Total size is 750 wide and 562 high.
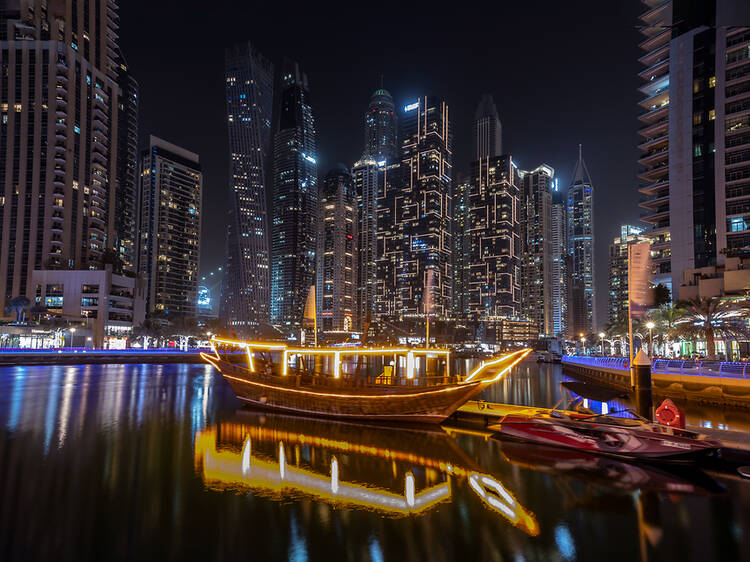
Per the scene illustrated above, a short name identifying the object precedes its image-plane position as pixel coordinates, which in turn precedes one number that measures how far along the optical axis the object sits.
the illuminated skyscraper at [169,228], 171.12
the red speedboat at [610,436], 14.68
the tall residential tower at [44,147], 93.81
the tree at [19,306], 81.25
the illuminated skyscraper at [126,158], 153.62
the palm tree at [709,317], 37.94
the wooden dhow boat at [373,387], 22.66
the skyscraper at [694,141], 61.38
